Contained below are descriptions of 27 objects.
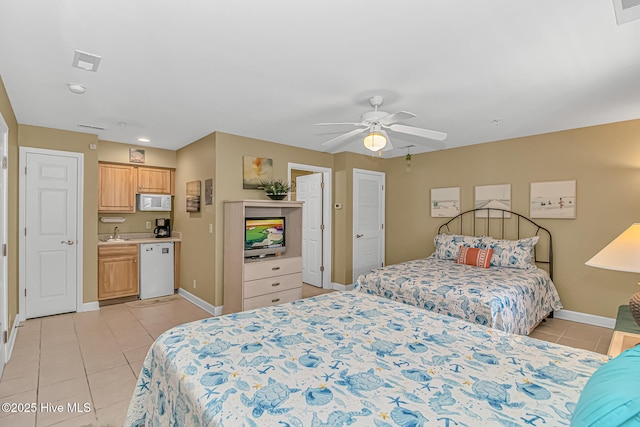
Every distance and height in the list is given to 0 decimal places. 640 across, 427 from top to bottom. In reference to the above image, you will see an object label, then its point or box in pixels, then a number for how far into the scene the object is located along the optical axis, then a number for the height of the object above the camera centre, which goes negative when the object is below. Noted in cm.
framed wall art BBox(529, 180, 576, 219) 399 +16
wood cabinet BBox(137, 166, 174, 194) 513 +50
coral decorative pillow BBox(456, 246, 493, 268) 406 -60
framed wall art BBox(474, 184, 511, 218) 452 +20
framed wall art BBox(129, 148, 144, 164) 498 +87
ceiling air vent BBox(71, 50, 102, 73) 217 +107
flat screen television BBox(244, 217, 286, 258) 419 -36
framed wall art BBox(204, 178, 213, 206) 430 +26
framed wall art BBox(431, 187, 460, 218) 502 +15
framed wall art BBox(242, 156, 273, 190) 446 +58
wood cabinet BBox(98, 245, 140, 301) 456 -92
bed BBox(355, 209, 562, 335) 285 -75
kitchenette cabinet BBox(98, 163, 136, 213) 478 +34
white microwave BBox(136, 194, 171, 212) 516 +13
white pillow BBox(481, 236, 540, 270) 396 -54
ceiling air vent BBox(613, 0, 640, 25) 158 +106
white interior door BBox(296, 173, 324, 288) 572 -29
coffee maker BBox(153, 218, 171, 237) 538 -32
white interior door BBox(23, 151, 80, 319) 395 -31
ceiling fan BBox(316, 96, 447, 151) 278 +76
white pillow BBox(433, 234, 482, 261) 447 -47
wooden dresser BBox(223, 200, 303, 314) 386 -76
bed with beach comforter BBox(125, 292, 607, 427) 105 -68
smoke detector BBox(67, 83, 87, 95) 270 +106
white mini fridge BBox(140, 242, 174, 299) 490 -96
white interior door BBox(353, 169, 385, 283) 555 -18
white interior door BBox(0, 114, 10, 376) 266 -26
